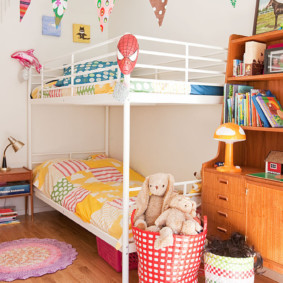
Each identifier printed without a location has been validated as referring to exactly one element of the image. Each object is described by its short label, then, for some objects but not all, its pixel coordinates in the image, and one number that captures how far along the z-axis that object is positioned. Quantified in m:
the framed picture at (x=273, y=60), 2.44
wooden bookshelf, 2.29
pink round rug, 2.74
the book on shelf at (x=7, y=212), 3.96
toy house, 2.48
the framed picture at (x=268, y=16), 2.65
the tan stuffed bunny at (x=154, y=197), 2.49
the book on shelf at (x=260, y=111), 2.53
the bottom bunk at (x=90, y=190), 2.79
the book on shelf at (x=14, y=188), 3.86
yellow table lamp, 2.55
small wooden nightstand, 3.86
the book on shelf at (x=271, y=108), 2.48
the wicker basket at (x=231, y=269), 2.22
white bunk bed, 2.54
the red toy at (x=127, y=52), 2.39
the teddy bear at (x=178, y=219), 2.26
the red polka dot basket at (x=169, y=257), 2.24
